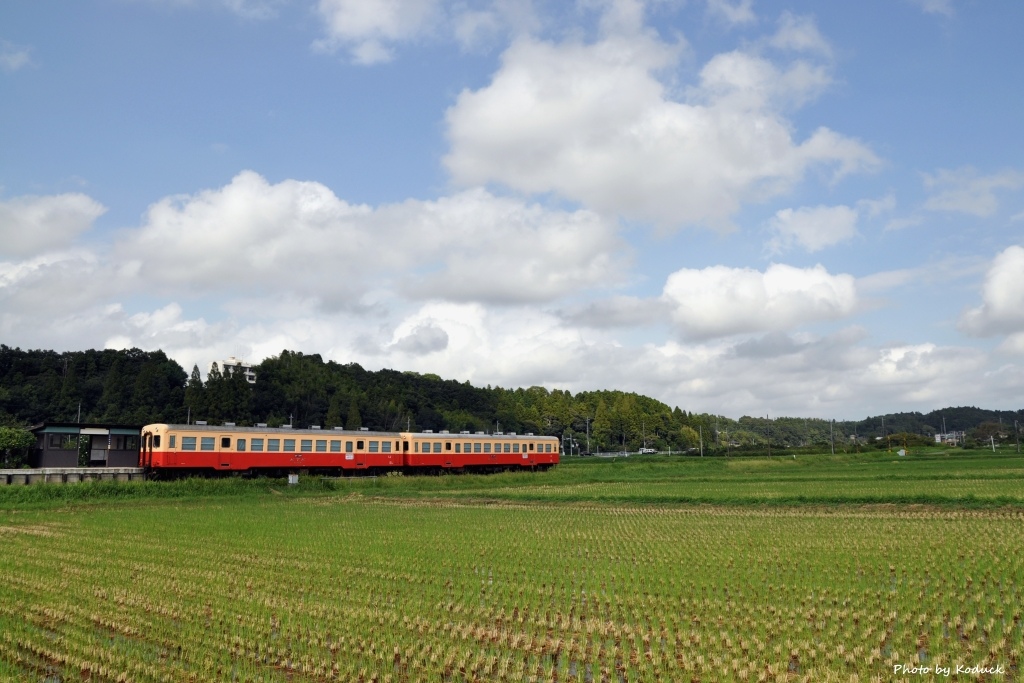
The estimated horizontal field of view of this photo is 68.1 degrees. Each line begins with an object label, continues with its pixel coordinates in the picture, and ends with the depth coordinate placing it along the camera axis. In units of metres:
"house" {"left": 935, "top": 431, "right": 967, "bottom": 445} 164.05
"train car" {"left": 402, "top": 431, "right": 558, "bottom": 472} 50.25
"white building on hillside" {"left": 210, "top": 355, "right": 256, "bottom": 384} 151.88
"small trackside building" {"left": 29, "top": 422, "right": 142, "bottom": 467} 45.38
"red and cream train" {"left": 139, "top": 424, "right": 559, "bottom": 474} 39.03
